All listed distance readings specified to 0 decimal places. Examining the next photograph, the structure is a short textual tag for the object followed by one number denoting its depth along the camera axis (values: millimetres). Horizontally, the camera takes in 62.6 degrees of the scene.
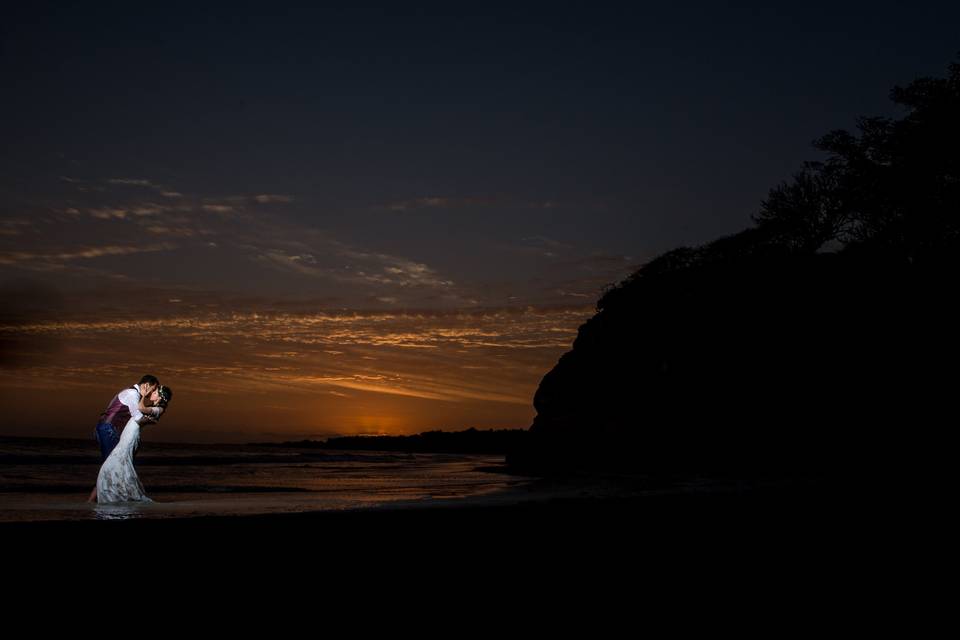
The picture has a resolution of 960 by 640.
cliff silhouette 25875
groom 14469
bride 14195
